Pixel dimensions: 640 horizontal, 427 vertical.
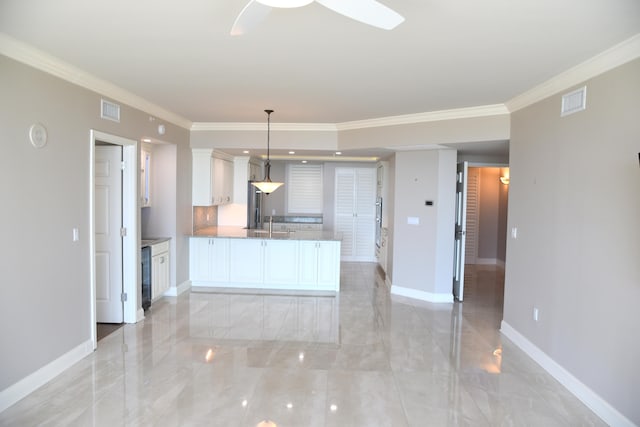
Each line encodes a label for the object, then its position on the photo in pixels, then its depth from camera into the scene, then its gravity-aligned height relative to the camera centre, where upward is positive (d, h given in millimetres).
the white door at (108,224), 4465 -279
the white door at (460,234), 5809 -451
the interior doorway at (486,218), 8578 -312
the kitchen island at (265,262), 6168 -945
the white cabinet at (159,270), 5254 -953
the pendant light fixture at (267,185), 5367 +218
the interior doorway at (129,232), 4488 -371
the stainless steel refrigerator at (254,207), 7652 -122
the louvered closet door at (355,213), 8984 -245
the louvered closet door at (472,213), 8625 -207
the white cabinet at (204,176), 6281 +380
